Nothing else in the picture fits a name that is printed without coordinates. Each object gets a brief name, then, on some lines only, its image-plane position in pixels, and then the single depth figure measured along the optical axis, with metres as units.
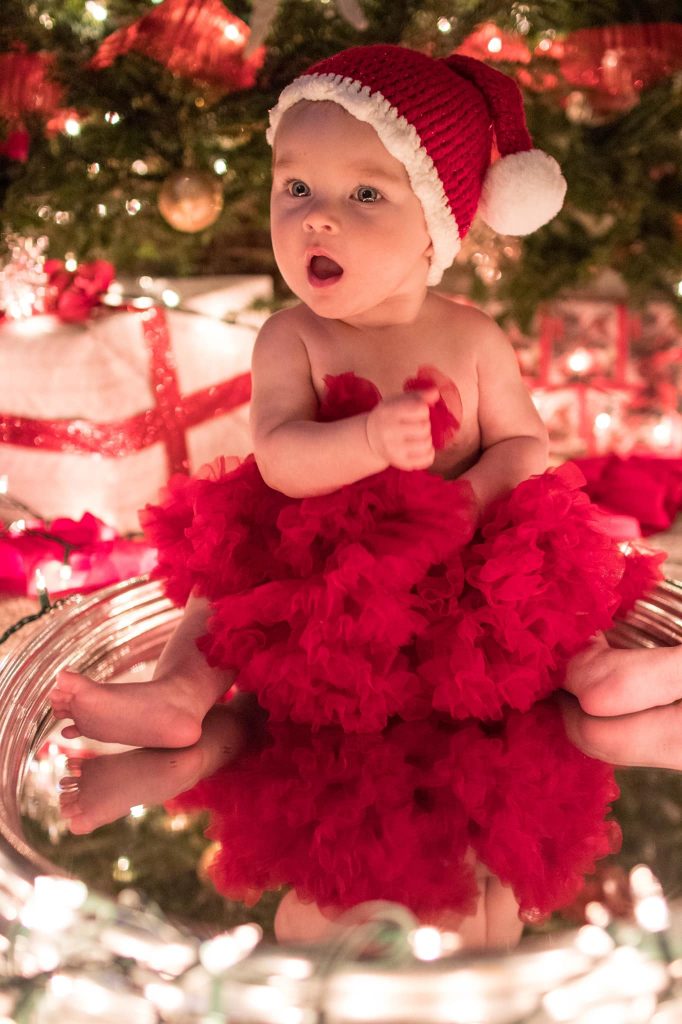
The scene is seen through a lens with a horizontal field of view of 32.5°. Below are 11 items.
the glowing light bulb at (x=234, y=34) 1.28
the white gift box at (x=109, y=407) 1.45
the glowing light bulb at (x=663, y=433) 1.79
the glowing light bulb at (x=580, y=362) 1.86
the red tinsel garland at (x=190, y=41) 1.26
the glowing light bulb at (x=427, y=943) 0.63
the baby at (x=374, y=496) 0.81
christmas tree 1.29
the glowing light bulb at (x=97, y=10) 1.34
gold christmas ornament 1.35
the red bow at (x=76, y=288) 1.49
